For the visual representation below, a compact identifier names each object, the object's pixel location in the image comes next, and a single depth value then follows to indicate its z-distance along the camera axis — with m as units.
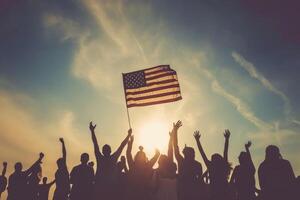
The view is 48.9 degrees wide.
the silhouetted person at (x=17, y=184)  10.35
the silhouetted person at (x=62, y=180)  9.77
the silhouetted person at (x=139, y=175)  8.08
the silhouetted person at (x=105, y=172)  7.99
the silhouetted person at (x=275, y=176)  7.38
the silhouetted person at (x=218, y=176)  7.41
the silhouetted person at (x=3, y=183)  11.31
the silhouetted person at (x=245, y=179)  8.05
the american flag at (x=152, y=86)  13.44
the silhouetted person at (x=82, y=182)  8.27
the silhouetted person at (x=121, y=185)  8.20
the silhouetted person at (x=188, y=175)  7.76
